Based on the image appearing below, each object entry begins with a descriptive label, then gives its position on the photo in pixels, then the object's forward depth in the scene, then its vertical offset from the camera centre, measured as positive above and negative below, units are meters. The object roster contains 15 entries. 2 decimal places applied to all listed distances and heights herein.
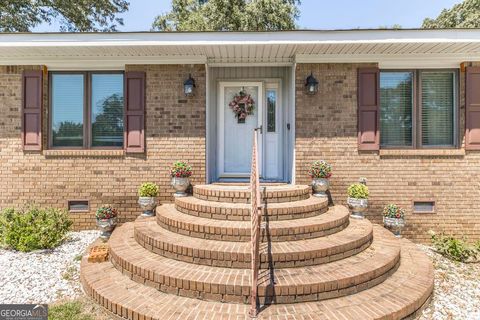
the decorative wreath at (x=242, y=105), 6.01 +1.28
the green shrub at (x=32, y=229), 4.32 -1.18
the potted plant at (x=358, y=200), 4.75 -0.71
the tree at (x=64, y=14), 11.09 +6.64
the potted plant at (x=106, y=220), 4.68 -1.09
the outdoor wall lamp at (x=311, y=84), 5.08 +1.49
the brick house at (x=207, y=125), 5.18 +0.72
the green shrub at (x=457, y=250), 4.39 -1.52
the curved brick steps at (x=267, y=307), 2.65 -1.55
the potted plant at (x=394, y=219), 4.79 -1.06
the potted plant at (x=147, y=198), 4.95 -0.73
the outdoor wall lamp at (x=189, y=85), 5.14 +1.48
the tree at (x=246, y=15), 12.49 +7.12
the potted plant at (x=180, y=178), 4.95 -0.34
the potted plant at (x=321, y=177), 4.89 -0.31
